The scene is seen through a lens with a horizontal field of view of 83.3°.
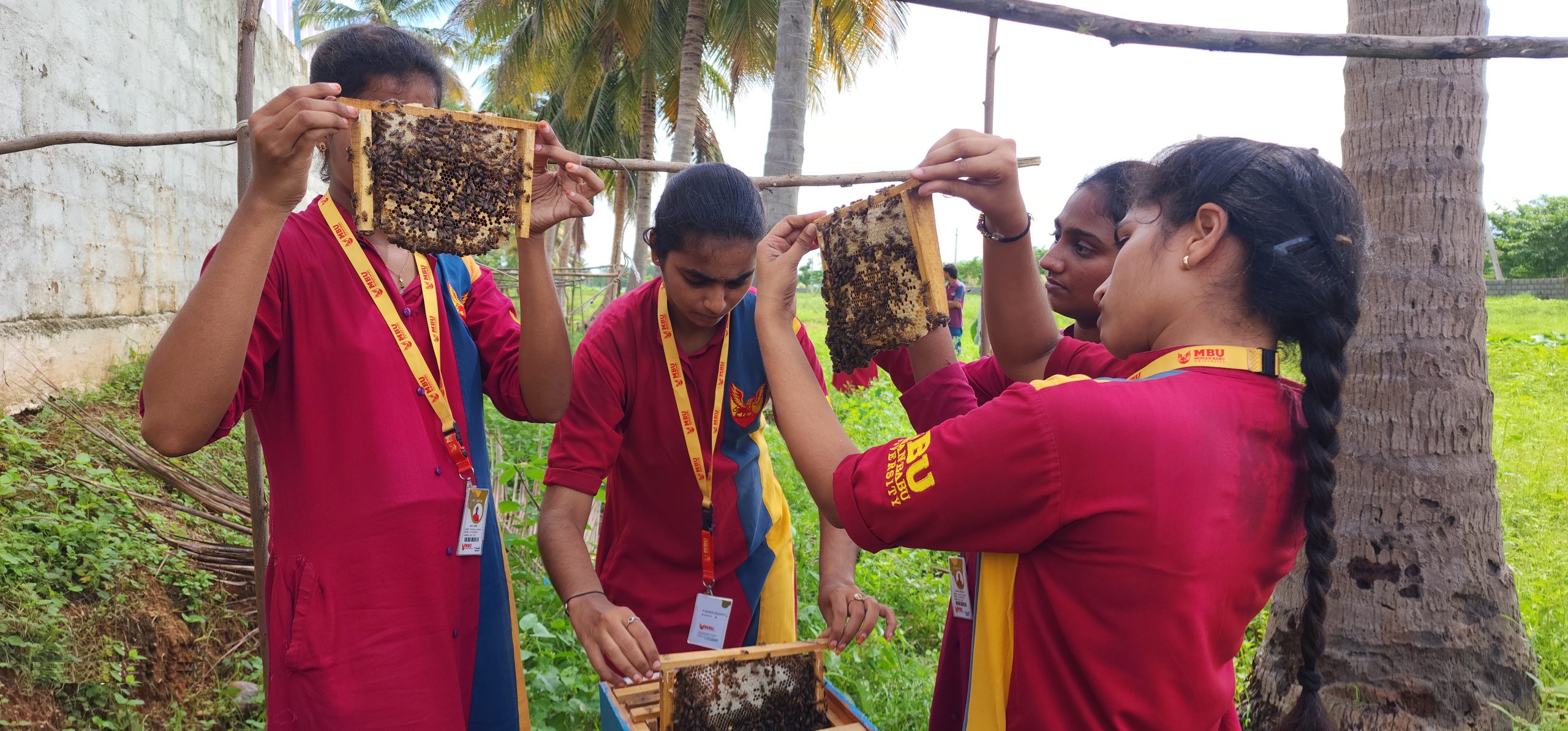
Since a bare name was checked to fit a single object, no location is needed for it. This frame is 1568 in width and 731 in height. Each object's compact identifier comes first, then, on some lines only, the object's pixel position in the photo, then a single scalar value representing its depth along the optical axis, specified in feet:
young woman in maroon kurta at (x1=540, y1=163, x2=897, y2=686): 9.19
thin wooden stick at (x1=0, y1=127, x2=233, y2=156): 8.25
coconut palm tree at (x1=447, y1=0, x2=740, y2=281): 63.57
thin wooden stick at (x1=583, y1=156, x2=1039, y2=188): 8.18
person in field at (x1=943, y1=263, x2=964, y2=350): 39.01
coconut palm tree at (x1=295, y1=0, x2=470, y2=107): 116.06
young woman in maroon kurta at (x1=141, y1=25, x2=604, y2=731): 6.25
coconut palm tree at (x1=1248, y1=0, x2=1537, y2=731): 12.17
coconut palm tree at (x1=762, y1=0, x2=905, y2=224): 24.84
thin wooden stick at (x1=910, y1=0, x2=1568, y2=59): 6.09
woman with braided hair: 5.08
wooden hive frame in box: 7.52
